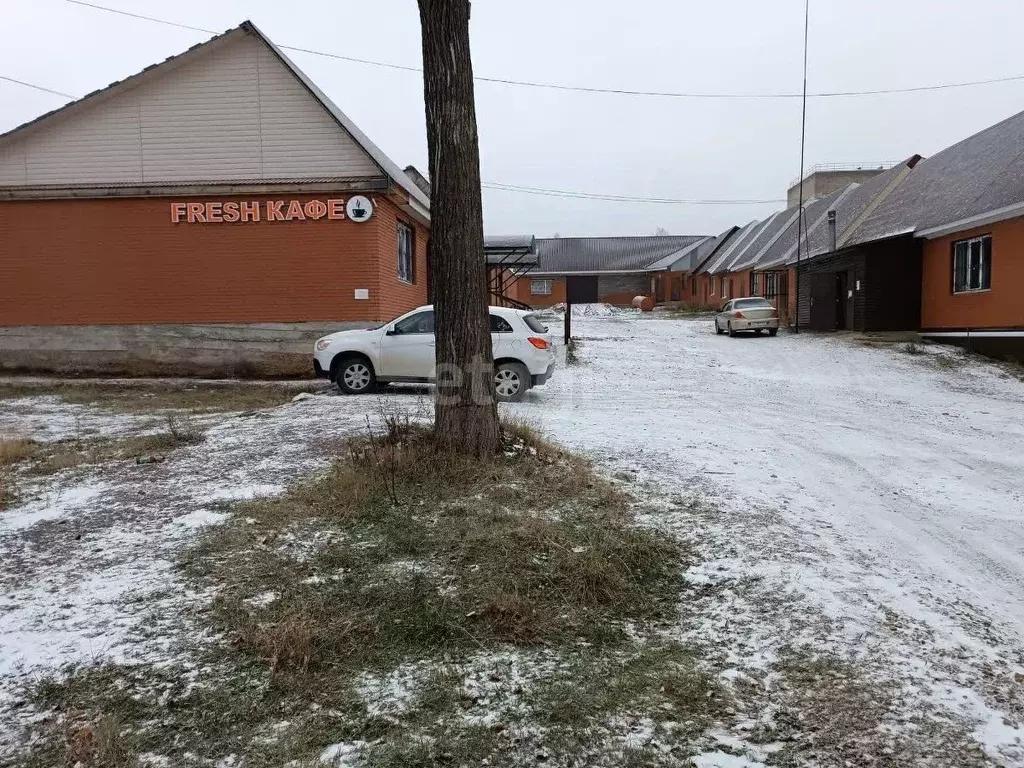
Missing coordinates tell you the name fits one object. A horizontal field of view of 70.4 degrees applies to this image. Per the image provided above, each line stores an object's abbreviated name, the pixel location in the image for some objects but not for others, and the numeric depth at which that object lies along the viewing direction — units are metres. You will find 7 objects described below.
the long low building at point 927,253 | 18.28
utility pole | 24.61
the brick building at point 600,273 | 53.78
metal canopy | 20.92
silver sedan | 25.59
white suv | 11.48
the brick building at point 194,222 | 15.61
